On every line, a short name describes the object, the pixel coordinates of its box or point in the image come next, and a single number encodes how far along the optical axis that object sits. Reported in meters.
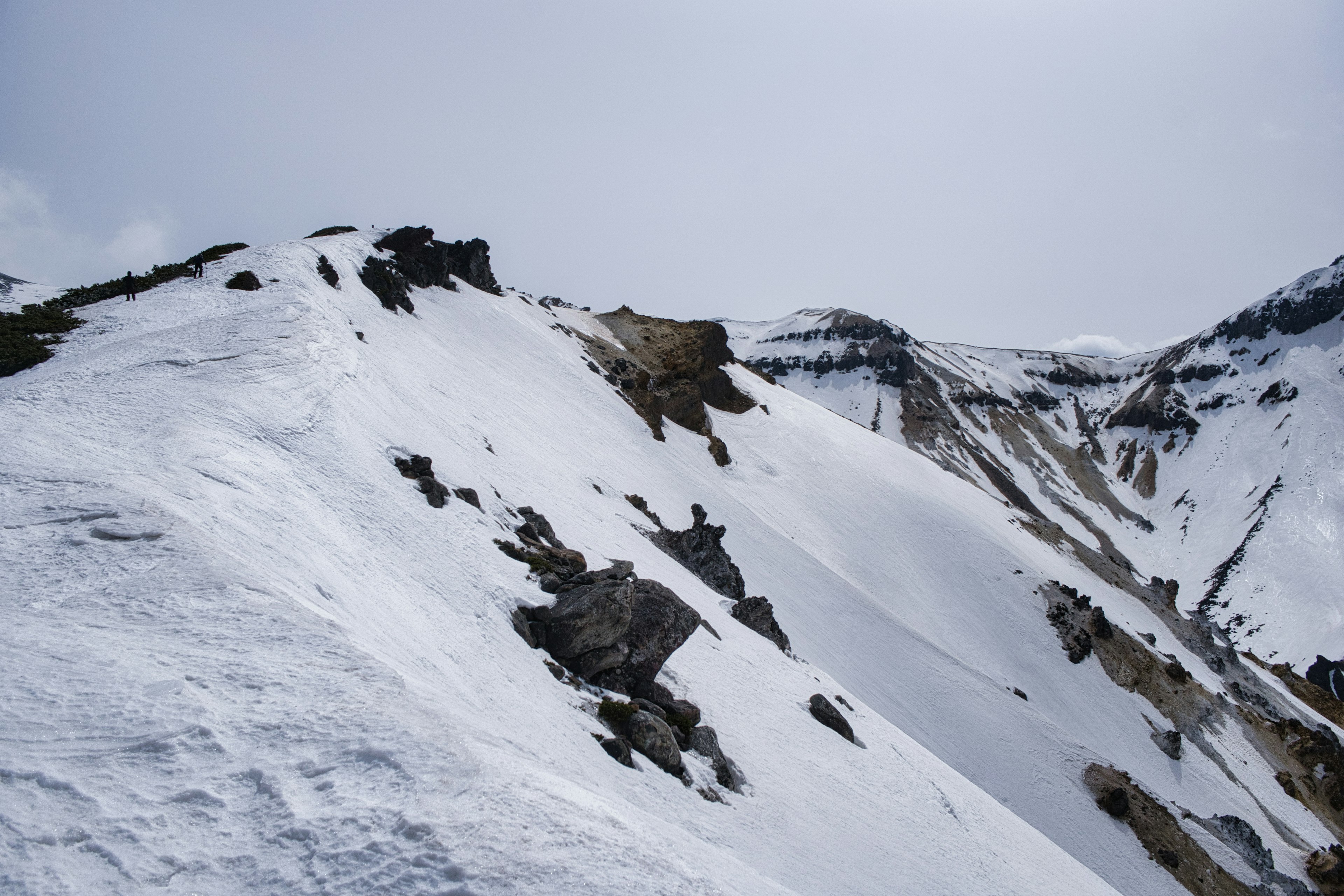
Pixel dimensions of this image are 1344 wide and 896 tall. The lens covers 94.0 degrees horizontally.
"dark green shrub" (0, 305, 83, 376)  18.83
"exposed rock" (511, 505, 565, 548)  20.42
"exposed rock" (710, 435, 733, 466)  58.25
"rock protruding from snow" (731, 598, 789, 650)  29.20
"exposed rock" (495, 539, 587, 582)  16.88
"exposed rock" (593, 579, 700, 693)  14.52
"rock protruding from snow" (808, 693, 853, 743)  20.77
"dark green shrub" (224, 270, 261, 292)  29.08
